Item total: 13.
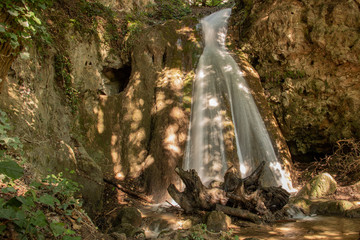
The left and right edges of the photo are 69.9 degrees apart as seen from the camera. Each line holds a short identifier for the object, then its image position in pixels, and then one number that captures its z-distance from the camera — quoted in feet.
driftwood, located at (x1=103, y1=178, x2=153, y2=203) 23.80
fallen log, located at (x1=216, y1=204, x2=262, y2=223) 17.11
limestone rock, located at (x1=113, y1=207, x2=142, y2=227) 16.30
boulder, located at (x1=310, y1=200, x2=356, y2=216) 17.42
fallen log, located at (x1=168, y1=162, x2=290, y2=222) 17.72
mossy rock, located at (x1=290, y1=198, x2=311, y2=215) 18.67
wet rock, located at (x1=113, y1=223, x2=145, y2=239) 13.19
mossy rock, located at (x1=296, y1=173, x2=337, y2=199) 21.32
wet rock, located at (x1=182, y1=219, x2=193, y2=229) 16.33
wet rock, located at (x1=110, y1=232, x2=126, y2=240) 9.96
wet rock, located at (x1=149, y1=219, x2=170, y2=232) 16.75
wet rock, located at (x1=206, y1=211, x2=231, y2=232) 15.34
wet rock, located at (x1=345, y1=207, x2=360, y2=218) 16.56
